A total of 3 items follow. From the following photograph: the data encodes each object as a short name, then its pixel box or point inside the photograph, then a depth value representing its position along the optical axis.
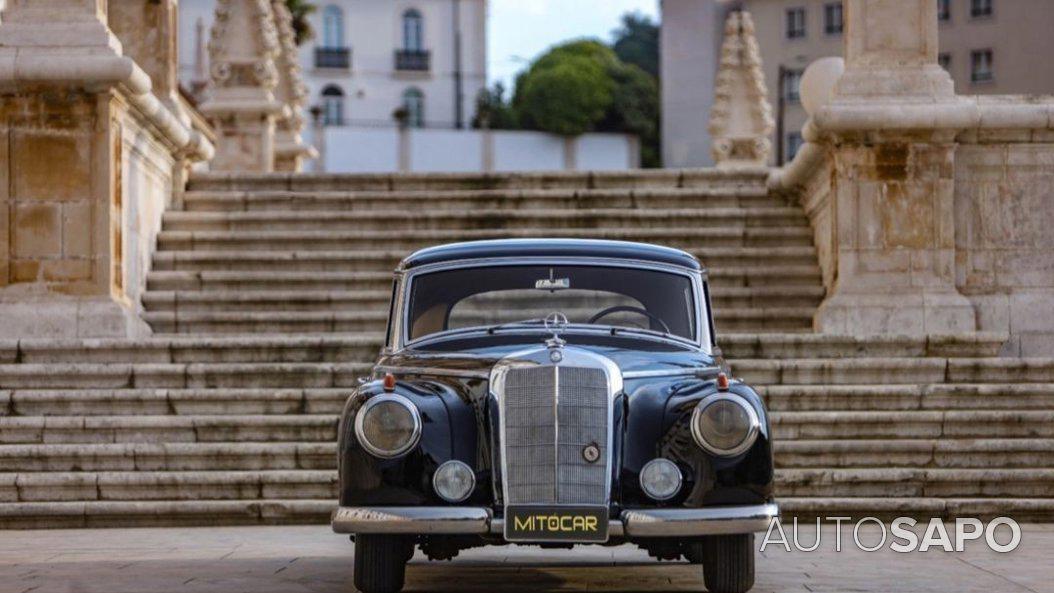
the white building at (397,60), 101.62
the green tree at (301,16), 75.88
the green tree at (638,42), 115.50
